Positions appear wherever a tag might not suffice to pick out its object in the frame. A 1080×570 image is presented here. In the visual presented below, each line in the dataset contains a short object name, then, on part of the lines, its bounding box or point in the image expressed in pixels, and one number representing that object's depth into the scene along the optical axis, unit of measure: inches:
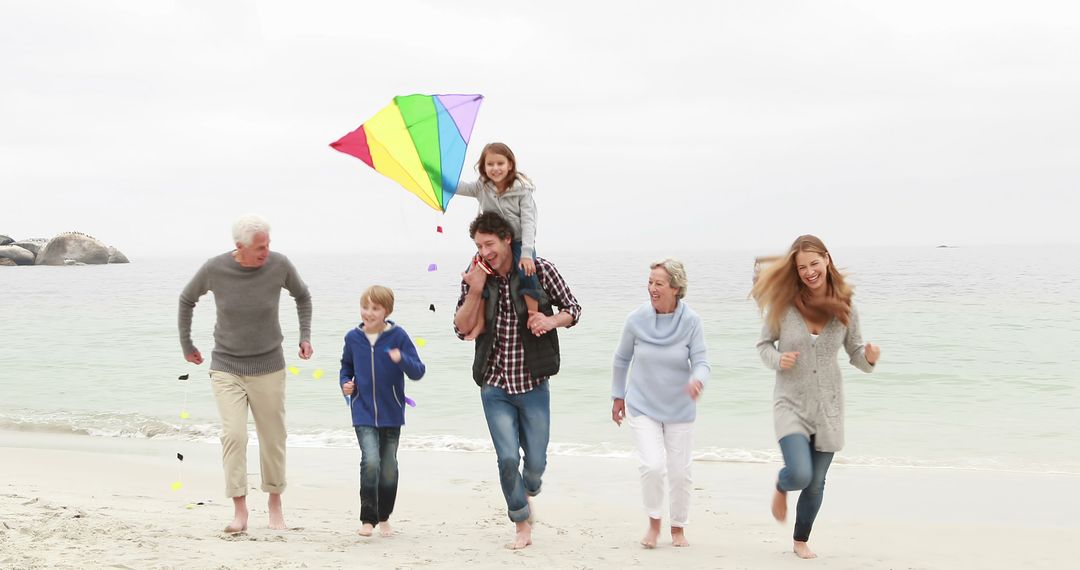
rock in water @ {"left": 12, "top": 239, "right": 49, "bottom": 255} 3223.4
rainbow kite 210.5
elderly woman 195.3
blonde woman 184.9
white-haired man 199.9
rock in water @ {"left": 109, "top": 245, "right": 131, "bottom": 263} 3483.3
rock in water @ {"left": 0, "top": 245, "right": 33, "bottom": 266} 3129.9
